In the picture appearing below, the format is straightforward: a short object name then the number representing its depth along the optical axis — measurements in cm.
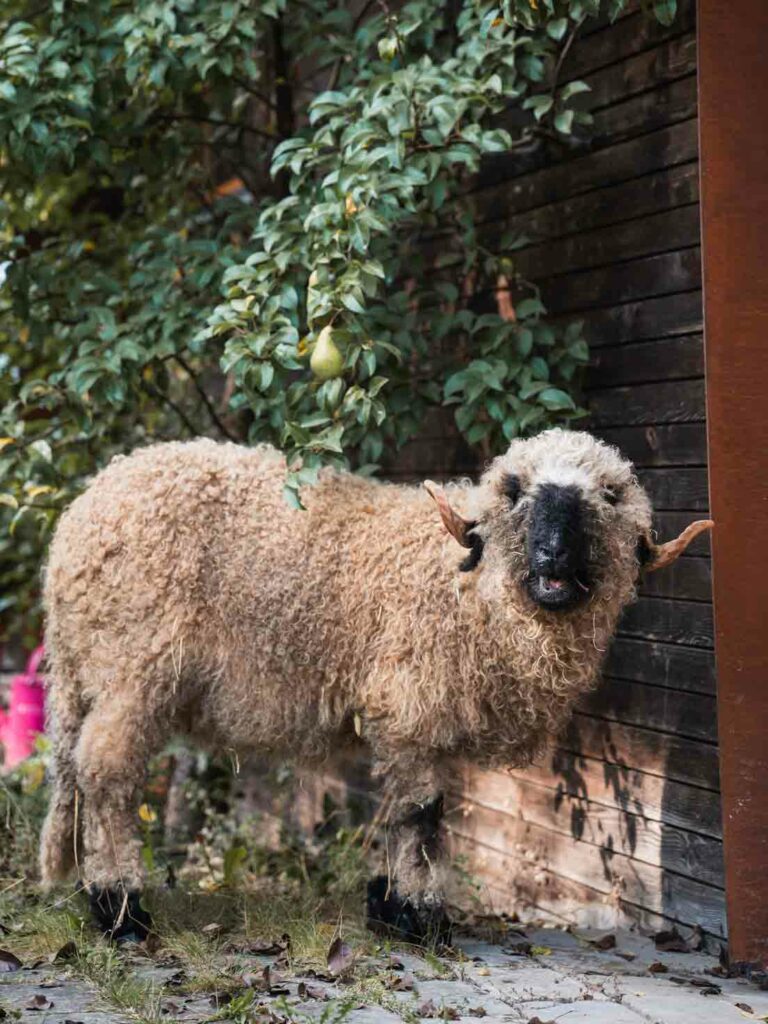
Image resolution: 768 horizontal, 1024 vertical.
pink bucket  878
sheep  445
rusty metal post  429
